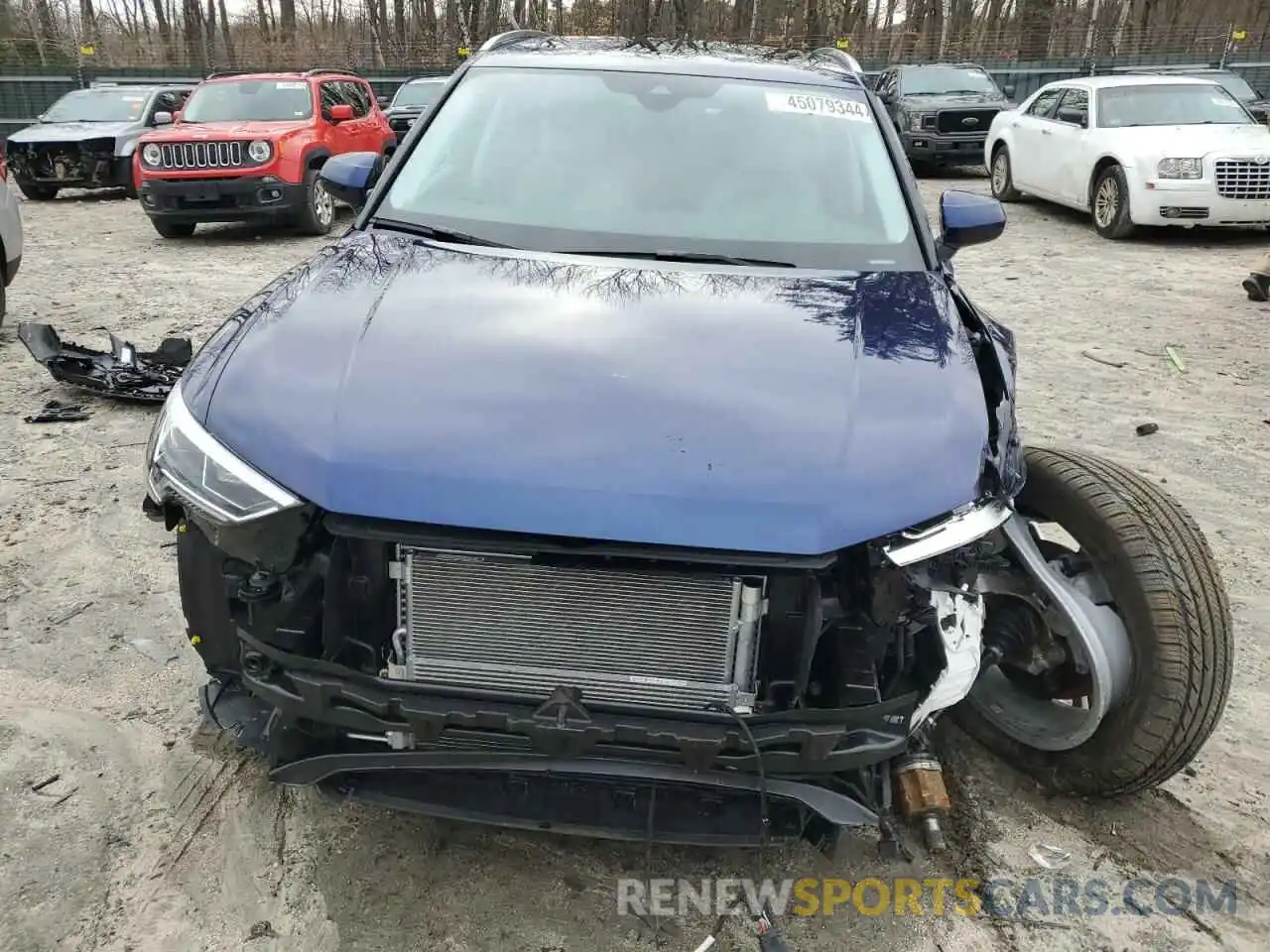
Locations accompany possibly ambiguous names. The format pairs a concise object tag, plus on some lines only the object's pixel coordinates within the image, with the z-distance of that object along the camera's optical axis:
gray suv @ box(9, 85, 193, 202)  13.16
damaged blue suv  1.87
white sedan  9.45
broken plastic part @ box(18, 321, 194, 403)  5.37
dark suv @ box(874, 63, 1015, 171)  14.38
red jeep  9.97
